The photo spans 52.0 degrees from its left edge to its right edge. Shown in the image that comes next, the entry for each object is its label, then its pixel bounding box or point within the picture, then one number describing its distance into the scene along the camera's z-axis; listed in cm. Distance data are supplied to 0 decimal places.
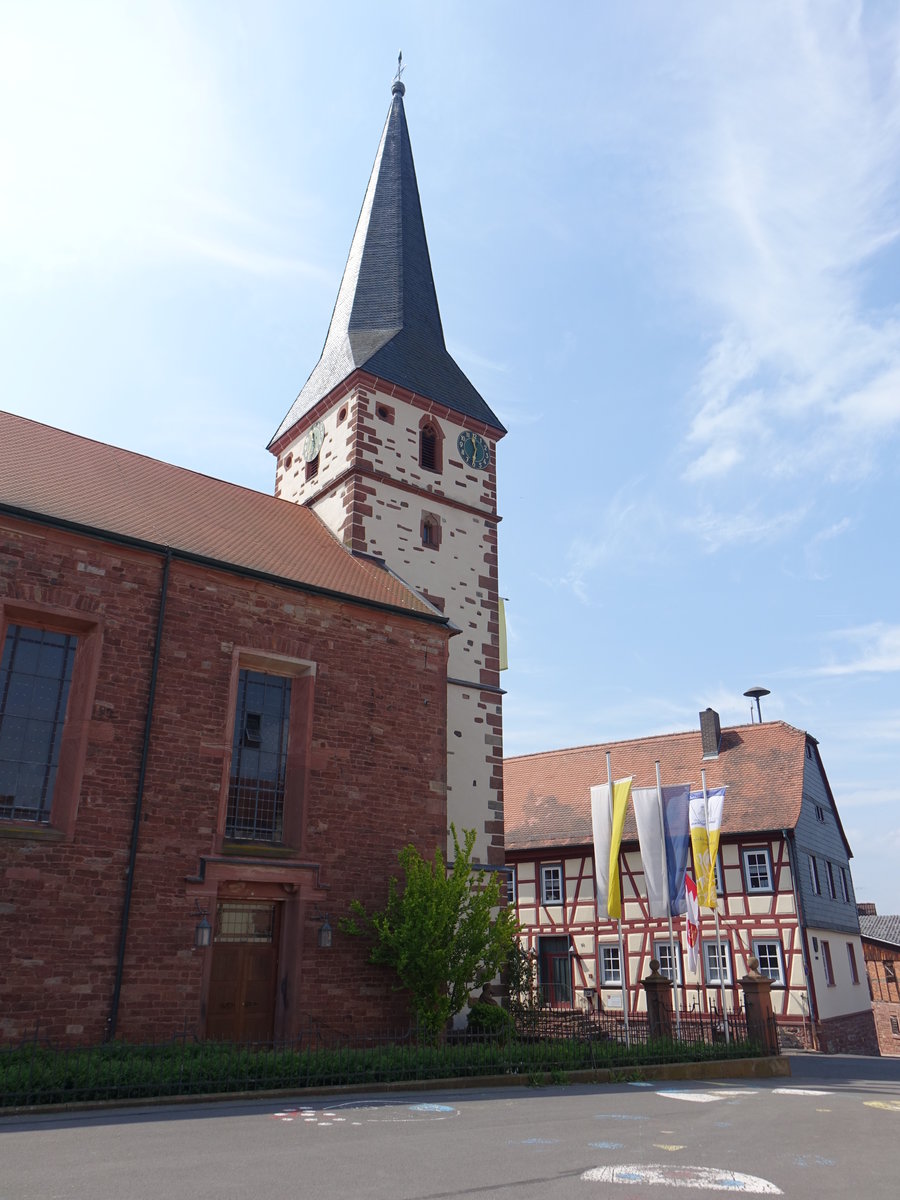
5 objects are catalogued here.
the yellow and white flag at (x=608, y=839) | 1783
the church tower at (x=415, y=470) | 1936
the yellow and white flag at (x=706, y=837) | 2091
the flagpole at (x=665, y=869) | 1815
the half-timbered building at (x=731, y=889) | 2514
